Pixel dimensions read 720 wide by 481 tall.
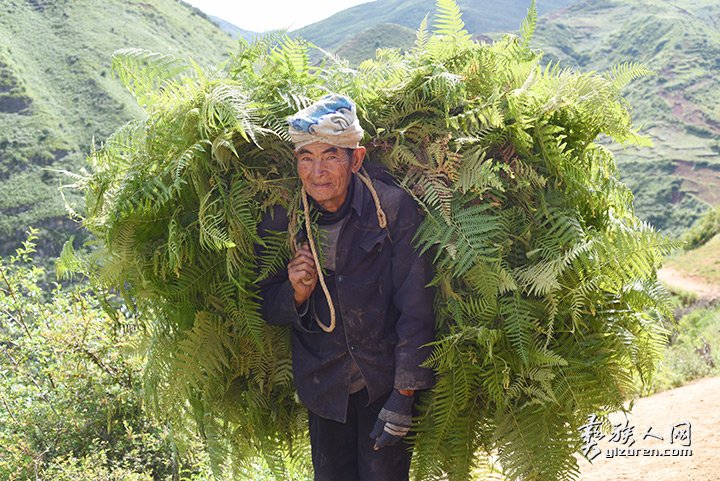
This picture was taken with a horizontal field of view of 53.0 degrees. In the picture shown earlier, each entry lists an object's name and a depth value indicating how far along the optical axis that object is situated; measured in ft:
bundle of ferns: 8.46
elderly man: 8.64
